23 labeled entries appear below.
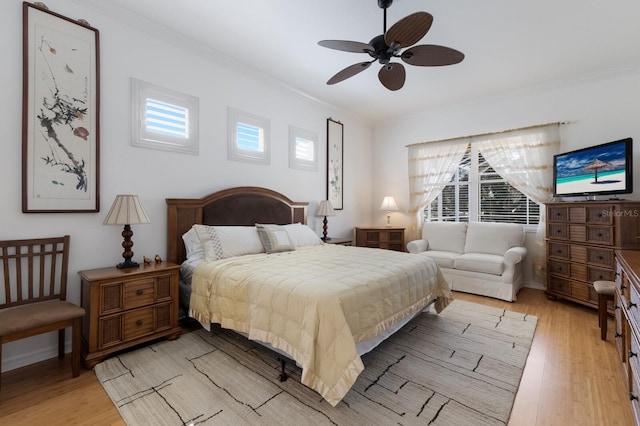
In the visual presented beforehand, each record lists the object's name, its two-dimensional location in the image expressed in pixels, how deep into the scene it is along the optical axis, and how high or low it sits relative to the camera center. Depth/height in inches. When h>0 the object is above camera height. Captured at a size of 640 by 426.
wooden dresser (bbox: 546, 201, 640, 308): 120.6 -13.0
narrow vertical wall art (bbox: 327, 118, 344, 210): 200.5 +35.8
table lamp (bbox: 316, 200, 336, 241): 181.8 +0.9
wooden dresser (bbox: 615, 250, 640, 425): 57.3 -24.8
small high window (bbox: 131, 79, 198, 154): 111.6 +38.9
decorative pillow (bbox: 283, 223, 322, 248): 145.1 -12.0
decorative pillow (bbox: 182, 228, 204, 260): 115.8 -13.6
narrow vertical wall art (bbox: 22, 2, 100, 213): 88.9 +32.2
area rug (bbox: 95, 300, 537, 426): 66.0 -46.5
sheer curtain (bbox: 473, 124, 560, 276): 164.1 +31.5
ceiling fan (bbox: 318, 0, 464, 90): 78.5 +51.5
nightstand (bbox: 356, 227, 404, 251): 201.3 -17.8
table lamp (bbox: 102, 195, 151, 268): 96.0 -1.7
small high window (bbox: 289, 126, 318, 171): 174.7 +40.2
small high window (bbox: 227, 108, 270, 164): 143.3 +39.6
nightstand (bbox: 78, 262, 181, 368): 85.7 -30.6
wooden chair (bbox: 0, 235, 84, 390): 73.4 -24.9
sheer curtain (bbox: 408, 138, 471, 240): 198.8 +30.9
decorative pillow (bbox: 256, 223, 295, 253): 127.4 -11.9
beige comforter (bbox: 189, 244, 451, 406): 66.2 -25.2
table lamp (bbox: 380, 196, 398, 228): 217.6 +6.5
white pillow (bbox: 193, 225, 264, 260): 112.5 -11.8
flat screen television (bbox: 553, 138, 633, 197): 125.0 +20.4
